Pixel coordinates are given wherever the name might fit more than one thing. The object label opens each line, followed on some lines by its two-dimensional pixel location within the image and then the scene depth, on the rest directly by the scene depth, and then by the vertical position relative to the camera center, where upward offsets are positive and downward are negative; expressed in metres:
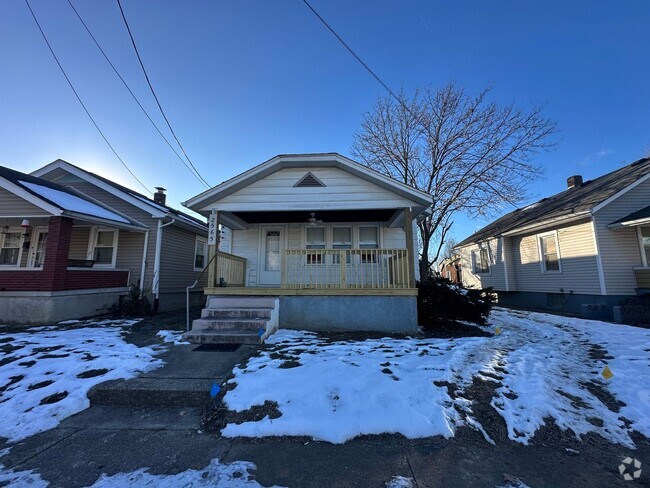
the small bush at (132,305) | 9.86 -0.72
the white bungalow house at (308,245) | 7.07 +1.25
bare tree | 13.77 +7.00
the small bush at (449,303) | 8.23 -0.60
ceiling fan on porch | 8.77 +1.98
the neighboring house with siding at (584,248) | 10.52 +1.41
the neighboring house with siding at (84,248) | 8.20 +1.34
